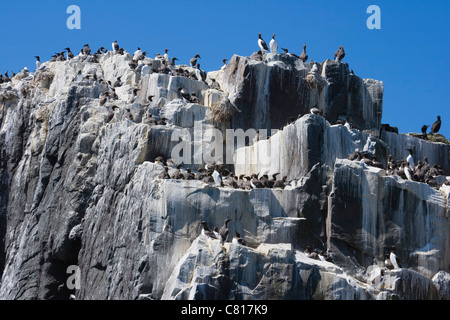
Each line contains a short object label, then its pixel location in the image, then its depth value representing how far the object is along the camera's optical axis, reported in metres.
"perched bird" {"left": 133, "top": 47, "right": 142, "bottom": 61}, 50.29
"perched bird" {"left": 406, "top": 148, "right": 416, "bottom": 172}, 43.36
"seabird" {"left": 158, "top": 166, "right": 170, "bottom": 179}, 38.66
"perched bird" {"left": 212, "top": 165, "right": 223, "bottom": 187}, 38.88
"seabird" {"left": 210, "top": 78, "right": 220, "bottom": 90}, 45.49
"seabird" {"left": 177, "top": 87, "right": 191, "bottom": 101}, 43.91
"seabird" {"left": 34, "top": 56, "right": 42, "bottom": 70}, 53.09
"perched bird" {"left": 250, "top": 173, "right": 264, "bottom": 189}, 38.76
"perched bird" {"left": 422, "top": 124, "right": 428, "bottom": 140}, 48.25
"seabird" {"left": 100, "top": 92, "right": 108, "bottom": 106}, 45.59
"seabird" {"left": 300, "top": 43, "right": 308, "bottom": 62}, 46.17
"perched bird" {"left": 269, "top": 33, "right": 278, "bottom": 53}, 46.81
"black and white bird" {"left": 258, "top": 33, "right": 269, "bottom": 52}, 46.46
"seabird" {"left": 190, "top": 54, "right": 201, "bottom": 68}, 49.28
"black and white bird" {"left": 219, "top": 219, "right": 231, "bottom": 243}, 36.58
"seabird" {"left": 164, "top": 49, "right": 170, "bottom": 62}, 51.36
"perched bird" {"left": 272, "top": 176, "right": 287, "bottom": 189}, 39.19
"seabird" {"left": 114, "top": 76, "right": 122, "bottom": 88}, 48.34
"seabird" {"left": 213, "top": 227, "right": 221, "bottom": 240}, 36.72
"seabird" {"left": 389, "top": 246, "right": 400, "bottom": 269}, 37.50
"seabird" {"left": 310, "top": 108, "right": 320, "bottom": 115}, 41.81
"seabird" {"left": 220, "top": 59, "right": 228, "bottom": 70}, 46.99
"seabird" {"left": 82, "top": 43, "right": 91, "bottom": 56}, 52.24
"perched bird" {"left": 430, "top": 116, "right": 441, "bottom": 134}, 48.83
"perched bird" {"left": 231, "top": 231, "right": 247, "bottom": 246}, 36.62
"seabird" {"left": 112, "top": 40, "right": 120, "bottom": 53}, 52.32
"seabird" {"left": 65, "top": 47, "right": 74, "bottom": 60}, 52.55
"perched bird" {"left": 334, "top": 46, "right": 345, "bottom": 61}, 47.00
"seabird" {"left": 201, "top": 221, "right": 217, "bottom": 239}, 36.87
